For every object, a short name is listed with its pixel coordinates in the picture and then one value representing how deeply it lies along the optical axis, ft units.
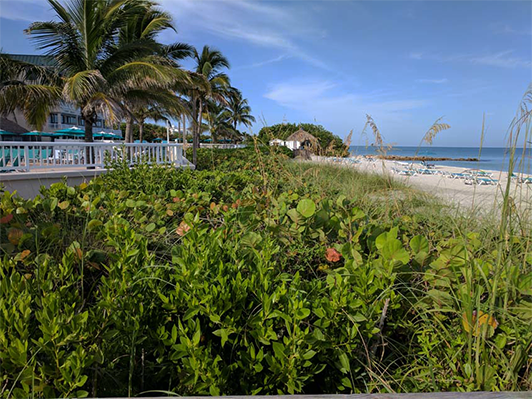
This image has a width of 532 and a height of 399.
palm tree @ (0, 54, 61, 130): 43.73
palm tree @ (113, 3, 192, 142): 52.65
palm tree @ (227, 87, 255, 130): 190.39
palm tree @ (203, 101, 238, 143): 191.62
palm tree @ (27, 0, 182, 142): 44.34
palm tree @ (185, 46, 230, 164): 97.60
